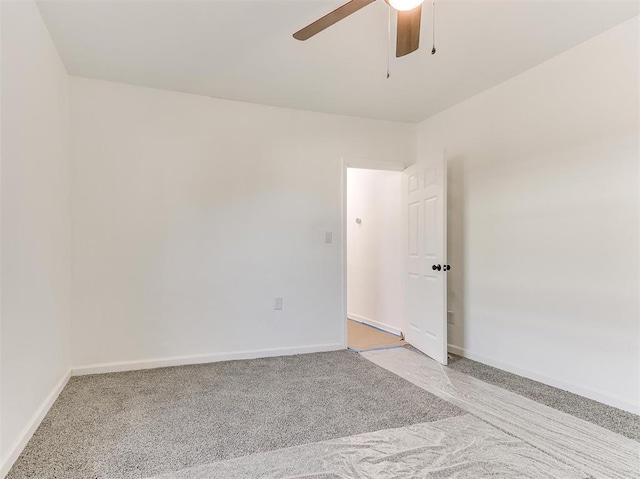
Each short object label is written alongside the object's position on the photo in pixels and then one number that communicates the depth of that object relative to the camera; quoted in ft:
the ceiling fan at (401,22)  5.12
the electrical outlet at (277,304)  11.41
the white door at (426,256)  10.57
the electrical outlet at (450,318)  11.59
